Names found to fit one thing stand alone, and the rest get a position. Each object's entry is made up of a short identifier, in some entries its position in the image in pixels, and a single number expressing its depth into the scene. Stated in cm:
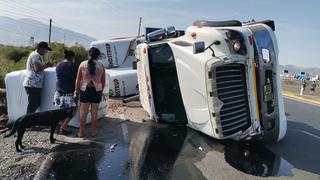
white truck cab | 389
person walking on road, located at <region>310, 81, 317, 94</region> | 1748
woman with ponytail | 439
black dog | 399
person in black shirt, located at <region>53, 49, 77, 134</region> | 447
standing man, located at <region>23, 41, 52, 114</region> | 464
